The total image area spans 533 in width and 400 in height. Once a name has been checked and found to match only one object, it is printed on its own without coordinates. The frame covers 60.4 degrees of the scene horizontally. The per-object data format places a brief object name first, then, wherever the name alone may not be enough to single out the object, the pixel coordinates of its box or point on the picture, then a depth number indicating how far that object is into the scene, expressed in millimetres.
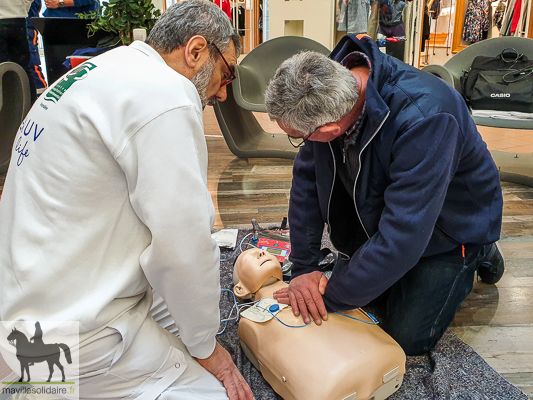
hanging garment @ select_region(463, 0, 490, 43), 8000
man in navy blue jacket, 1312
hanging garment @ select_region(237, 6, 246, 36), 7781
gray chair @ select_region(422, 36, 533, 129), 3304
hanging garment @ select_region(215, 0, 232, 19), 5770
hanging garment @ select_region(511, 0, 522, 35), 6090
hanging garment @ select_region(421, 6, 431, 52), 6762
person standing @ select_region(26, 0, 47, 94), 4177
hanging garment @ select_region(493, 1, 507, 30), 7301
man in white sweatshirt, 1019
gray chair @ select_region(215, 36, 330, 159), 3994
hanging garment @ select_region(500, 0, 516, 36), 6199
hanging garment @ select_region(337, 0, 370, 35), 4887
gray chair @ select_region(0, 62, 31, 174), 3643
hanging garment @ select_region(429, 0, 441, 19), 7988
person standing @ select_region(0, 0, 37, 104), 3572
